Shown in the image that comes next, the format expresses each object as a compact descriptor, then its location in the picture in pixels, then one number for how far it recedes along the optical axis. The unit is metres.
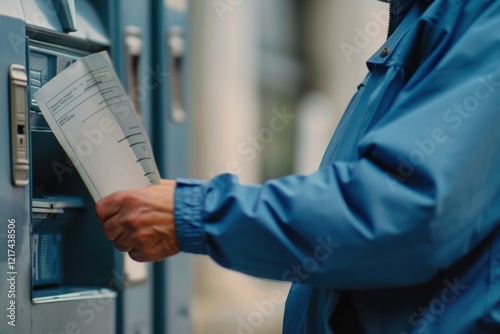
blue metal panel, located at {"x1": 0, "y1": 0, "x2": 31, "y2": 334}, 4.04
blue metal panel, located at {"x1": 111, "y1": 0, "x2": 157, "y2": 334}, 5.28
